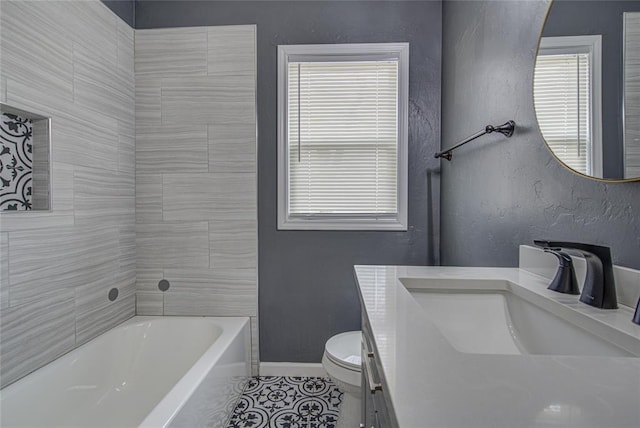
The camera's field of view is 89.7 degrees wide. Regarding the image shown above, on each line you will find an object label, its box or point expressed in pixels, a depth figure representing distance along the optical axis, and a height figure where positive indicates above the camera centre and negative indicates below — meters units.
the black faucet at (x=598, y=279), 0.72 -0.17
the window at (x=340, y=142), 2.09 +0.42
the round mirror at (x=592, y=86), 0.73 +0.32
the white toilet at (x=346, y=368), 1.44 -0.75
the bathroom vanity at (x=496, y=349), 0.39 -0.24
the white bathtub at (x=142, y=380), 1.27 -0.83
